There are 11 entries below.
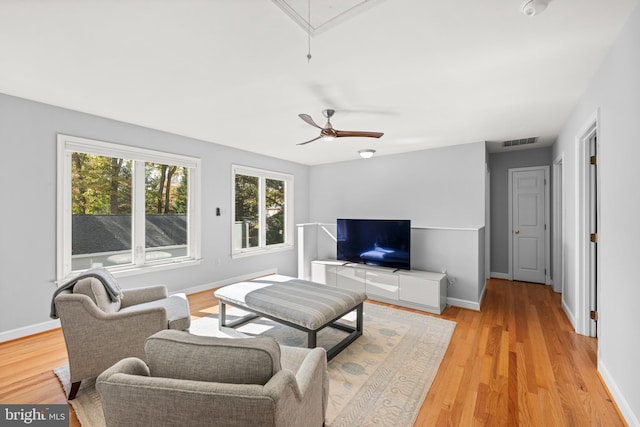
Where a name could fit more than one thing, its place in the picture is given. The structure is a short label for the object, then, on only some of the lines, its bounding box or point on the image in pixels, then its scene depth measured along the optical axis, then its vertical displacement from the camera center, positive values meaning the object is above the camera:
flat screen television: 4.27 -0.45
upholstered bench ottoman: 2.49 -0.86
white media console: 3.83 -1.03
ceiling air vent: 4.49 +1.19
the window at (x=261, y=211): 5.22 +0.07
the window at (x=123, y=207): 3.27 +0.10
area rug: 1.90 -1.34
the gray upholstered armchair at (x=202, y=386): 0.96 -0.62
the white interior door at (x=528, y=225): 5.13 -0.20
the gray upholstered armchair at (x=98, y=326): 1.97 -0.84
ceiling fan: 3.00 +0.88
